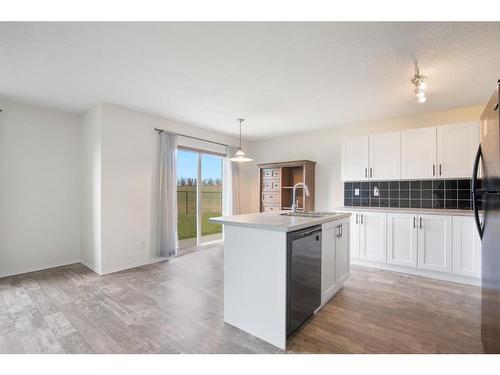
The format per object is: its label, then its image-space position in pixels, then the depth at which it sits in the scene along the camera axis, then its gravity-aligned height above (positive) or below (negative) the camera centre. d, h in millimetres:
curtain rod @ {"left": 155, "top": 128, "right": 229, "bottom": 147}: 4259 +1035
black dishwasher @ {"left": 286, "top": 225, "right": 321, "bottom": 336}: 1881 -758
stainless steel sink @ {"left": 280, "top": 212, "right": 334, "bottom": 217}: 2754 -315
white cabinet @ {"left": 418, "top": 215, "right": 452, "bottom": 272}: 3316 -788
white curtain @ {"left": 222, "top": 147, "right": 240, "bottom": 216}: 5734 +18
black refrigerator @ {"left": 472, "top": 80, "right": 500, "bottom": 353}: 1368 -215
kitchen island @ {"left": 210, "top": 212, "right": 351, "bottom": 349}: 1849 -704
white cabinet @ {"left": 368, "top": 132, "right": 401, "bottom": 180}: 3893 +518
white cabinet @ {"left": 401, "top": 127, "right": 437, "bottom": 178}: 3627 +529
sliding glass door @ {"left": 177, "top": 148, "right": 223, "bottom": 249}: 4918 -161
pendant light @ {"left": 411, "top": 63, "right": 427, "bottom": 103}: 2590 +1137
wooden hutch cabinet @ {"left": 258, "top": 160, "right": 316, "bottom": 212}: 5098 +72
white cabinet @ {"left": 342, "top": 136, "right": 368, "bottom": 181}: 4199 +517
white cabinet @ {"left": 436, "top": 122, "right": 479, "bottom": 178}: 3357 +547
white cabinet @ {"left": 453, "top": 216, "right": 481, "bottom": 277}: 3141 -814
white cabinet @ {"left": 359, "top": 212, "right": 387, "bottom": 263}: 3770 -793
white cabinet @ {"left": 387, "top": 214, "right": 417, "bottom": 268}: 3535 -793
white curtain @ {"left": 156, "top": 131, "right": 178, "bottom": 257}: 4250 -194
